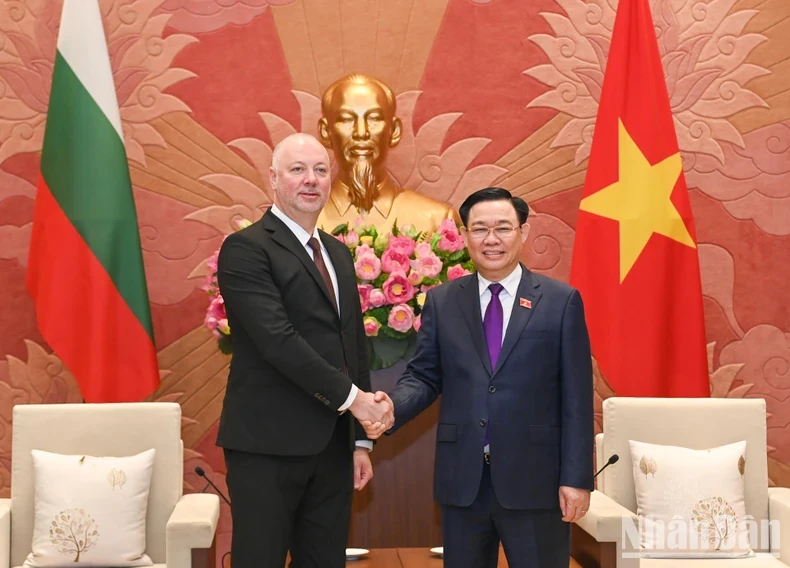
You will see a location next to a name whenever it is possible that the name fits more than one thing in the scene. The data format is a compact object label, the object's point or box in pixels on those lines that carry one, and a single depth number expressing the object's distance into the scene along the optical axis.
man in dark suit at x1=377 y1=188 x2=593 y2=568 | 2.22
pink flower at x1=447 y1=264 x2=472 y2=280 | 3.29
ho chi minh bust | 3.76
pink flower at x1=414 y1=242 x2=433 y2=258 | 3.29
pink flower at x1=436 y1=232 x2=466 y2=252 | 3.36
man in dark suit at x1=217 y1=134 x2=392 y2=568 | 2.27
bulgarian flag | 3.60
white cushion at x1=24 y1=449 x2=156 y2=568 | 2.96
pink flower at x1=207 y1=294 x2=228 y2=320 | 3.36
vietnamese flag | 3.68
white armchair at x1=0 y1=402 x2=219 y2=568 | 3.08
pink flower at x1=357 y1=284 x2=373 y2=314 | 3.25
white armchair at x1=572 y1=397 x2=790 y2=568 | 3.20
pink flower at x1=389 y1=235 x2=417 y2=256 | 3.29
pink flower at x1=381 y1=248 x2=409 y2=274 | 3.26
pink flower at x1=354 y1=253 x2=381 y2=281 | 3.23
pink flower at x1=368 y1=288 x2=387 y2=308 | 3.23
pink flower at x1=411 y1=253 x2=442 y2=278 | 3.26
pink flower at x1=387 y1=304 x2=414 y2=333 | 3.22
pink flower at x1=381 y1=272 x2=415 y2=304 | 3.23
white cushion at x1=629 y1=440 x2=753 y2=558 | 3.03
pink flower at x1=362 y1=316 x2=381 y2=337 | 3.23
